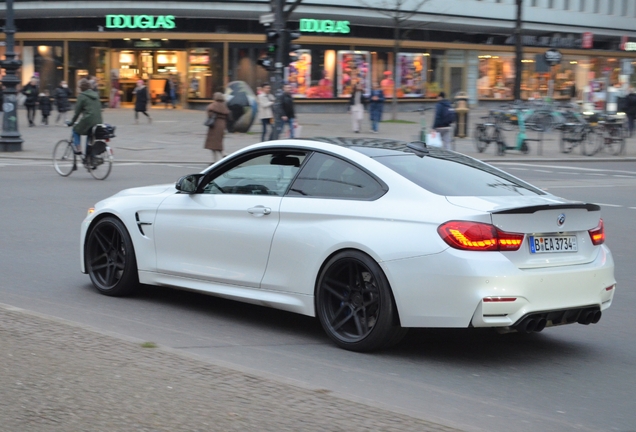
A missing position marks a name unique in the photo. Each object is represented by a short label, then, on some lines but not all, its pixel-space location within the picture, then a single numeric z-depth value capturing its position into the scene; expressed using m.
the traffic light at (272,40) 24.19
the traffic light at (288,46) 24.77
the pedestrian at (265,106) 27.72
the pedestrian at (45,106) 35.66
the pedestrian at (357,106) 33.22
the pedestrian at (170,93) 47.38
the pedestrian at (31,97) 34.56
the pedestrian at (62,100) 36.47
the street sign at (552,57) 38.33
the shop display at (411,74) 51.91
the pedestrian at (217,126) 21.25
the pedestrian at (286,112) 26.69
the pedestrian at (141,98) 36.88
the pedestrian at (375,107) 33.34
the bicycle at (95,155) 17.86
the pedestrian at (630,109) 35.03
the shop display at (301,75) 48.41
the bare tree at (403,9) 48.69
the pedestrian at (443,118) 24.86
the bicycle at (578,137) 28.41
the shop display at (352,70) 49.72
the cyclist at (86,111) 17.83
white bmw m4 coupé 5.60
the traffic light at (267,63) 25.94
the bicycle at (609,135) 28.47
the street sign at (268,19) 25.36
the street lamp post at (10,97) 24.16
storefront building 46.75
